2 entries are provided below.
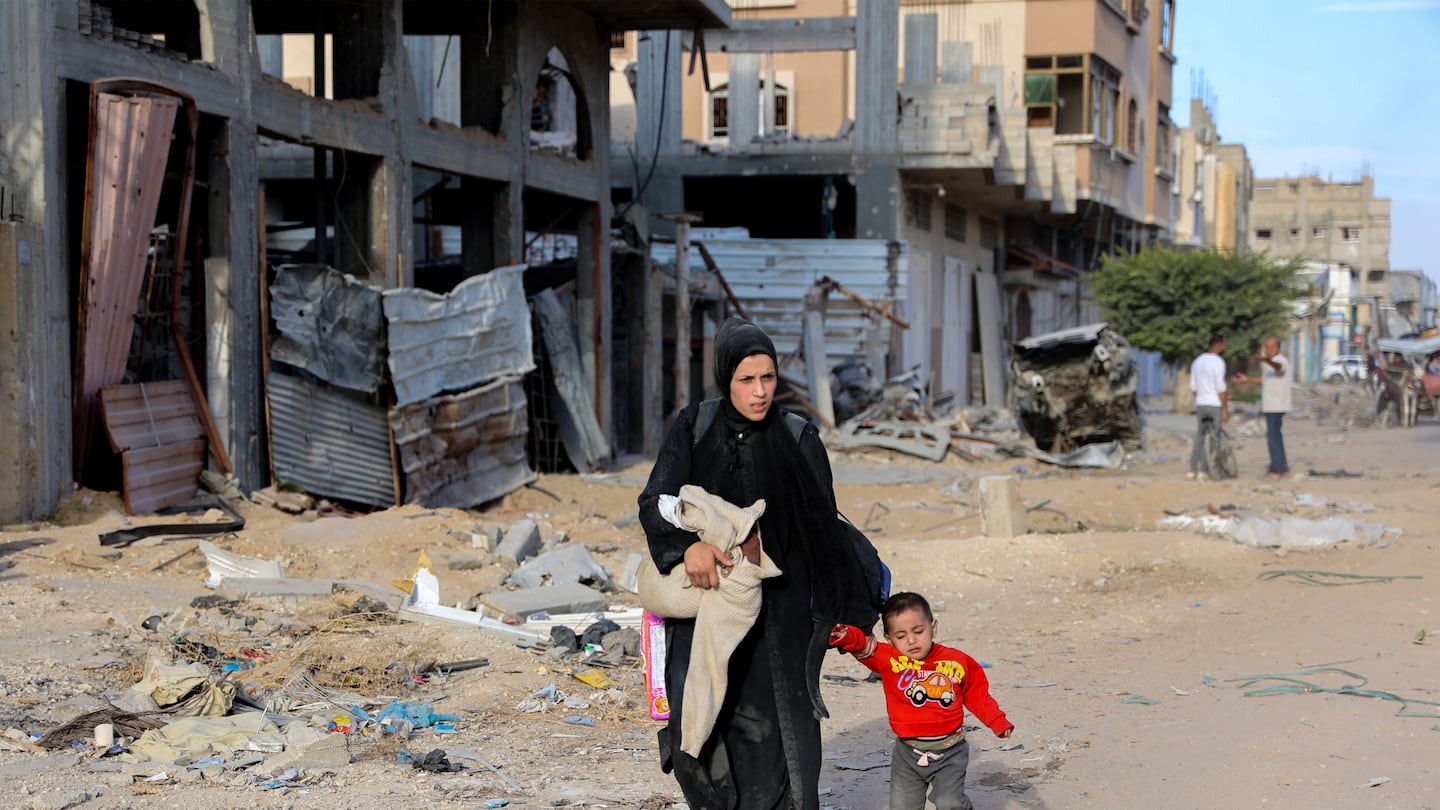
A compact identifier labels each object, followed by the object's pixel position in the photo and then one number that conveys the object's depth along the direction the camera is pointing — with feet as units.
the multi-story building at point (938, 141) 82.48
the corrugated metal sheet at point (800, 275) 79.00
